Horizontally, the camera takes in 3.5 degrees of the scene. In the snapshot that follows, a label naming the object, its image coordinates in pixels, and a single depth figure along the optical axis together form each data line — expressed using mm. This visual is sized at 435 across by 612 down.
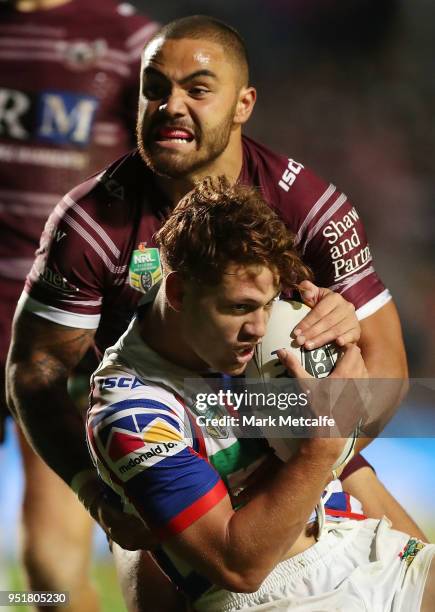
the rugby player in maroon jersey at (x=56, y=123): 10561
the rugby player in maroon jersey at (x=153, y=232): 10319
